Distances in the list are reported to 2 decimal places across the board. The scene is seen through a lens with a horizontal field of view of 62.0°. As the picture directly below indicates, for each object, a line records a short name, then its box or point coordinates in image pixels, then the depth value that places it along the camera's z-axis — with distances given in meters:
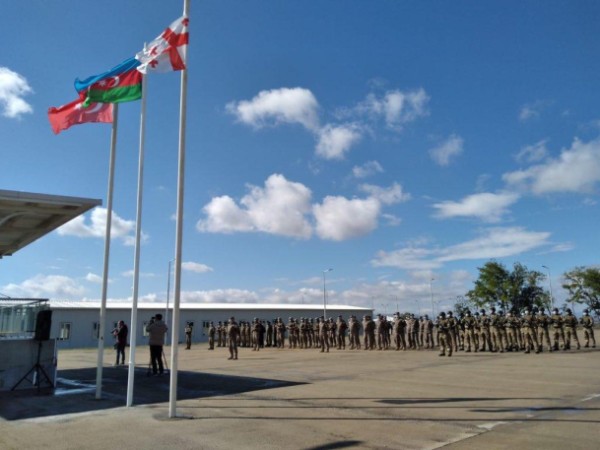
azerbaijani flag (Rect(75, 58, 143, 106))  10.91
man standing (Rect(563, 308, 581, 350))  22.31
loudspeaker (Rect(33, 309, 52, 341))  12.72
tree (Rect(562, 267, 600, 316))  66.44
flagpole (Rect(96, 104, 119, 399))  10.75
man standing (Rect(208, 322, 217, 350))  32.16
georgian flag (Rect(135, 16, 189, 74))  9.49
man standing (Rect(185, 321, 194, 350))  32.67
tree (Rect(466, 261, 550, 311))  69.12
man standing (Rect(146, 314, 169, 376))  14.62
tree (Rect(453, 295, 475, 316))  79.80
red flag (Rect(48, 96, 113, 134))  11.80
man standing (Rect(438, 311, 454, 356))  21.27
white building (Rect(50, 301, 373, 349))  44.41
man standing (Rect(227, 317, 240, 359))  21.97
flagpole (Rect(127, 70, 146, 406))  9.65
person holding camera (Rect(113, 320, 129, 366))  19.69
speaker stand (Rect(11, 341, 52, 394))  12.70
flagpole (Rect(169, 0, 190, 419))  8.46
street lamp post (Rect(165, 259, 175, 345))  46.64
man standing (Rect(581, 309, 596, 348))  23.12
